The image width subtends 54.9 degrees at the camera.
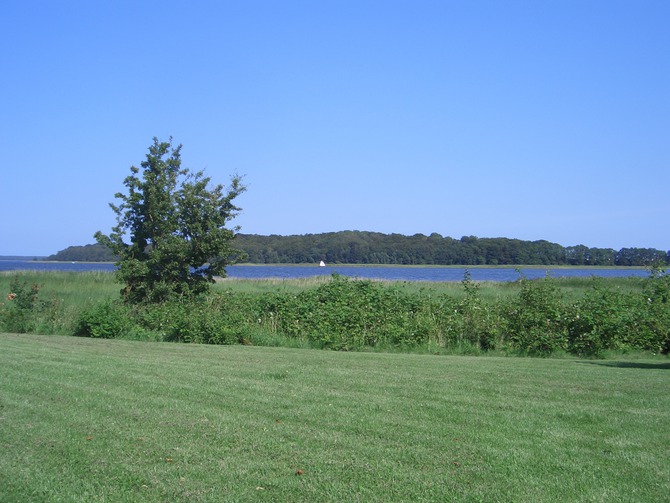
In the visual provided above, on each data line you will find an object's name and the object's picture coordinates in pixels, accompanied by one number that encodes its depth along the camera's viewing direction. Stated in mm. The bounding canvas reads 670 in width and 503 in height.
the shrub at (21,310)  17141
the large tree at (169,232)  20969
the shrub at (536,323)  15070
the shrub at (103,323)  16281
